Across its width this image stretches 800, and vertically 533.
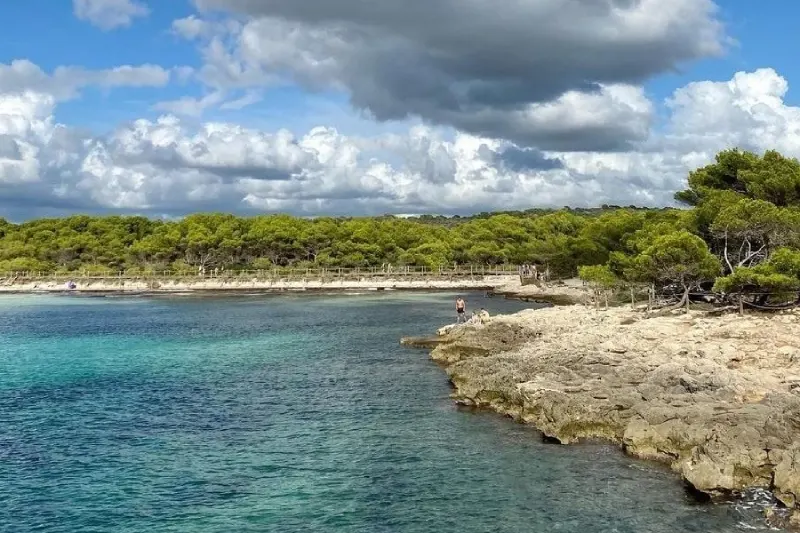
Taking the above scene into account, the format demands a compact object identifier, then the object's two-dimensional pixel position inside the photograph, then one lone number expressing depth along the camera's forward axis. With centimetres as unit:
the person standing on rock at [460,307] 5191
